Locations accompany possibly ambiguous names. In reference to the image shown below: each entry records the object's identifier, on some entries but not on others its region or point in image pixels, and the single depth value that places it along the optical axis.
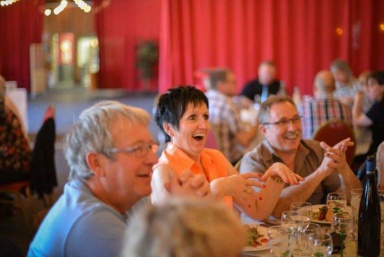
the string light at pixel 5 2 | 4.12
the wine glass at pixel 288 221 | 2.08
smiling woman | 2.52
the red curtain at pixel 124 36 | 15.11
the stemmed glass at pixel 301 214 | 2.07
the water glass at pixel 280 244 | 1.81
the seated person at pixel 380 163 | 2.59
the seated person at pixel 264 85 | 6.98
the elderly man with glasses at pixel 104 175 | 1.67
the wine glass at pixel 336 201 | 2.35
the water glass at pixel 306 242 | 1.90
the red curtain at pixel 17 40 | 12.21
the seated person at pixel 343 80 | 6.58
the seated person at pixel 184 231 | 0.95
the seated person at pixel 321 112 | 4.86
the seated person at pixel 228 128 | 4.90
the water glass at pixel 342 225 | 2.05
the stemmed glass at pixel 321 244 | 1.84
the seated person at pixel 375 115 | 4.50
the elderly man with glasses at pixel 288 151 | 2.87
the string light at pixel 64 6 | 3.56
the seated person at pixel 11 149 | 4.42
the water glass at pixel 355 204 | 2.14
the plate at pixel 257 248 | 2.00
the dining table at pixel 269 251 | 1.98
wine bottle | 1.96
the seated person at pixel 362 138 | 5.09
